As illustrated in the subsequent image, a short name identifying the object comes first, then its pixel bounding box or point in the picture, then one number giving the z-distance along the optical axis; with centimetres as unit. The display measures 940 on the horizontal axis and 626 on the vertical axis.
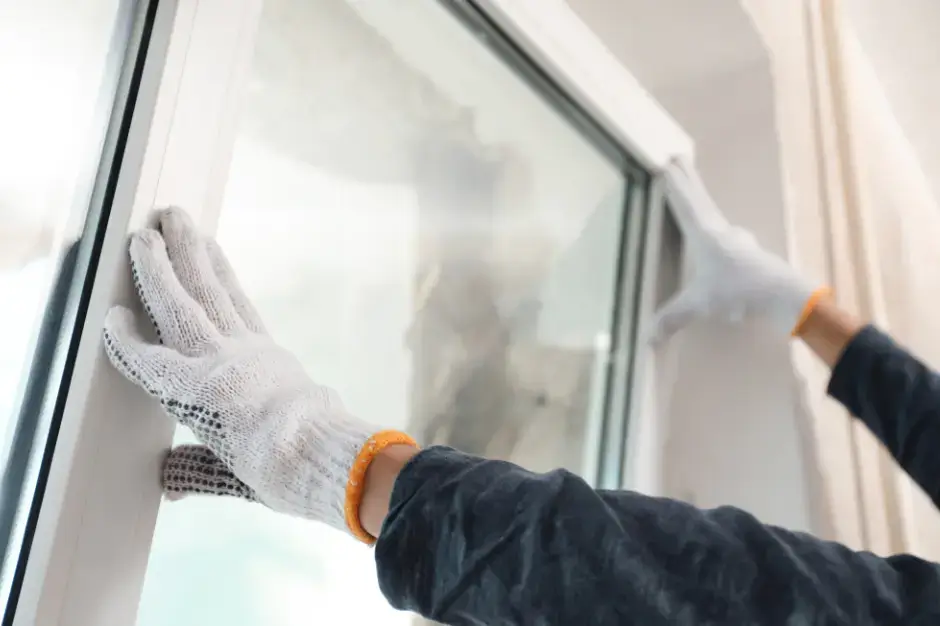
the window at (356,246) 44
